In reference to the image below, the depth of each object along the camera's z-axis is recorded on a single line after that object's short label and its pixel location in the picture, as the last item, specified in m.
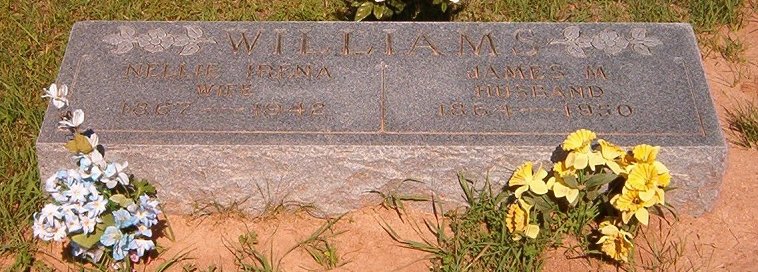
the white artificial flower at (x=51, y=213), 3.02
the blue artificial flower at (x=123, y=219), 3.08
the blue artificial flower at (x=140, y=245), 3.20
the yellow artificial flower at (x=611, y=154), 3.24
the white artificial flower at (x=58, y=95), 3.03
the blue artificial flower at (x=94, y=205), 3.03
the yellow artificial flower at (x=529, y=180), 3.28
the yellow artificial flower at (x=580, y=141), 3.20
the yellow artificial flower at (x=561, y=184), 3.26
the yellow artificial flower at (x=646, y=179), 3.17
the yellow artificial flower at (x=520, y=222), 3.28
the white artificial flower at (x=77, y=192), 3.01
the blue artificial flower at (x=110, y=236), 3.10
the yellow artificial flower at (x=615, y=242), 3.28
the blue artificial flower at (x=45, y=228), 3.05
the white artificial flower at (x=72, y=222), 3.02
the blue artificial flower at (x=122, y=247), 3.15
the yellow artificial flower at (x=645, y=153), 3.17
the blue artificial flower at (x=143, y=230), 3.19
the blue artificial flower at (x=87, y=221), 3.04
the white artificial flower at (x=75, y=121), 3.03
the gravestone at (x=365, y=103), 3.35
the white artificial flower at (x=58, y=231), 3.05
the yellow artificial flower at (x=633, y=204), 3.22
